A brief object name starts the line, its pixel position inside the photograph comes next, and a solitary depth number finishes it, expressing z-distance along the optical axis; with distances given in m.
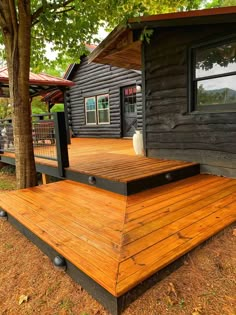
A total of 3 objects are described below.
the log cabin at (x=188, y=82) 3.31
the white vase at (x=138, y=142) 4.94
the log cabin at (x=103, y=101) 8.56
